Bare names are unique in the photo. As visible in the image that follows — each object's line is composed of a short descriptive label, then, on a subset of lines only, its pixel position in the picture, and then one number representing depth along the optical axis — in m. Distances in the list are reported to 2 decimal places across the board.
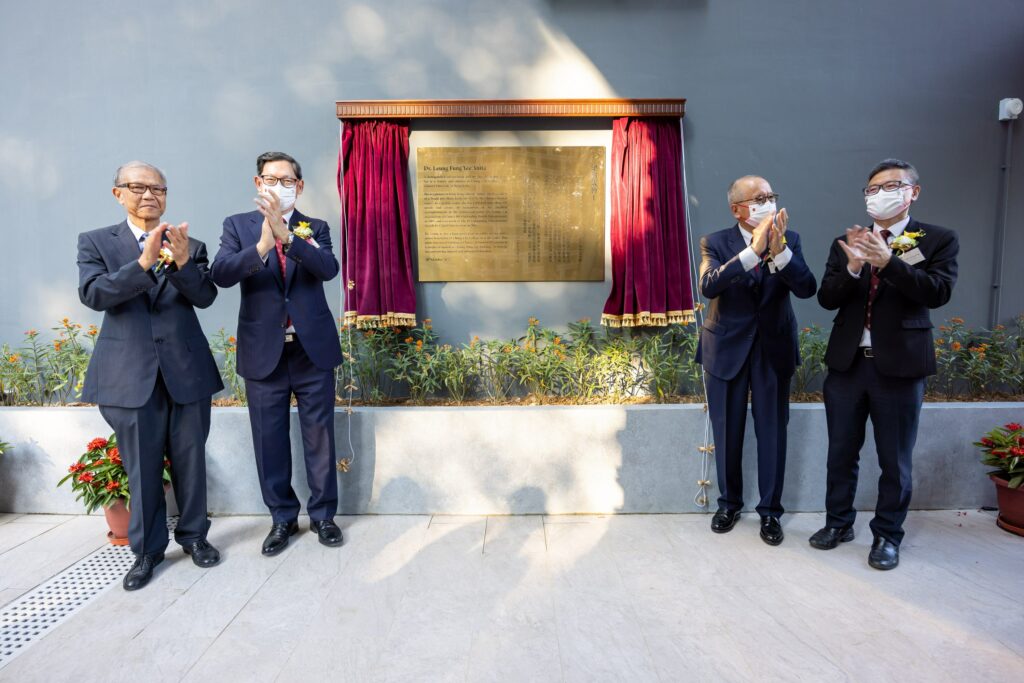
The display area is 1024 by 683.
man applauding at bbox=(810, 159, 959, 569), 2.06
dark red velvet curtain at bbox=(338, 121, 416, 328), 3.13
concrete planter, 2.74
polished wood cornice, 3.07
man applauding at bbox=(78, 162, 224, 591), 2.05
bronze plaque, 3.22
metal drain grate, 1.82
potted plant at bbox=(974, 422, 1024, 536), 2.50
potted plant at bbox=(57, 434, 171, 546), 2.45
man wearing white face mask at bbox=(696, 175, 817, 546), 2.31
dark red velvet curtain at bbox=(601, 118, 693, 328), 3.14
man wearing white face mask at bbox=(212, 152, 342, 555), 2.25
